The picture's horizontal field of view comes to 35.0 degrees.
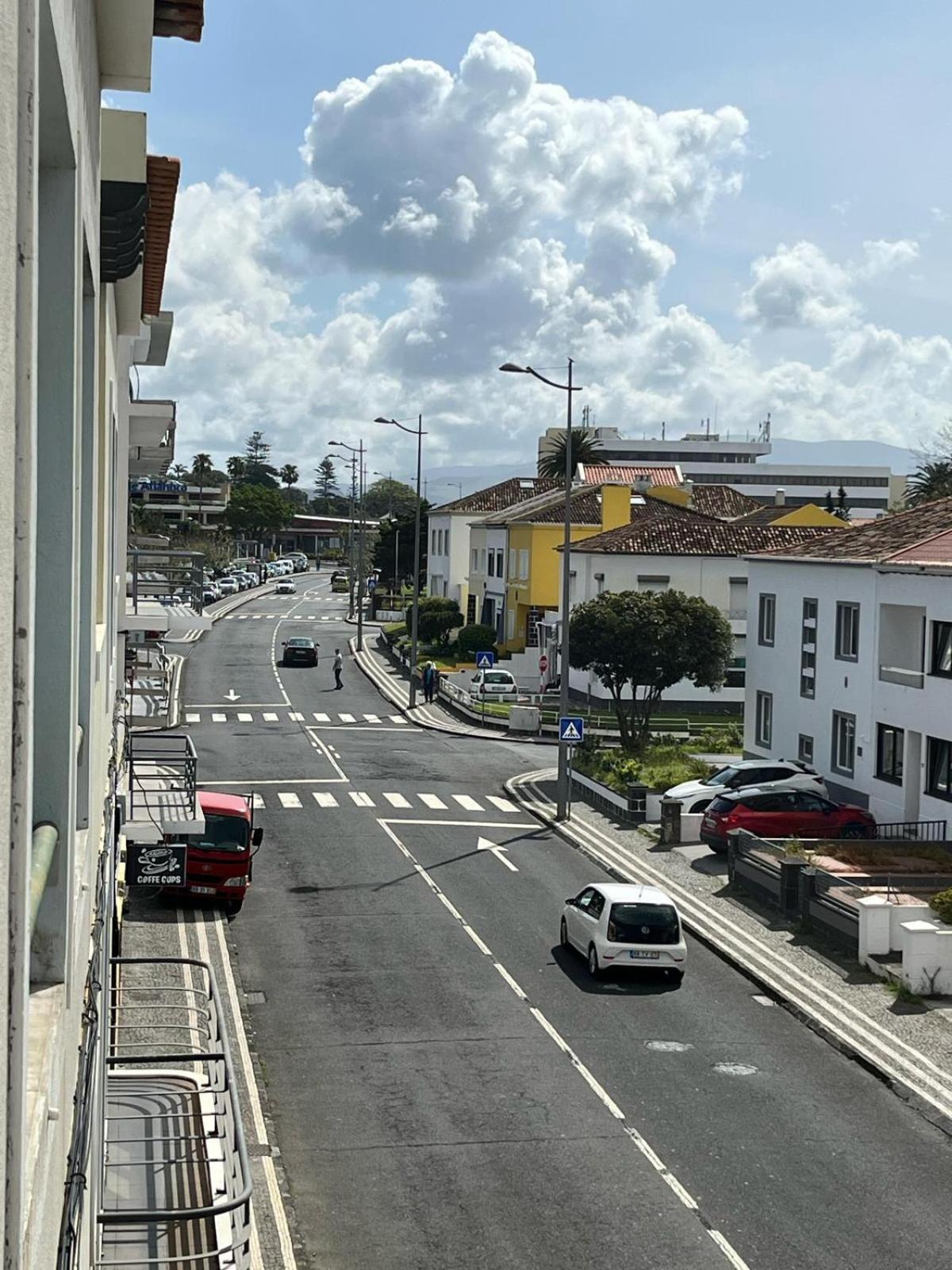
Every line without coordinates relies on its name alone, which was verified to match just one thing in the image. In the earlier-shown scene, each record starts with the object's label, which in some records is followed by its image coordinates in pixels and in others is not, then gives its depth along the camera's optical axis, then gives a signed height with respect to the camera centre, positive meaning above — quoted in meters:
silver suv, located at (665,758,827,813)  36.62 -4.95
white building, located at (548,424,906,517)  180.50 +13.51
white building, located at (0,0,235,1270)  2.92 +0.00
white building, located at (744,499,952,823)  33.47 -2.02
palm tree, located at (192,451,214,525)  158.25 +10.88
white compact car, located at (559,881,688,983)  23.45 -5.57
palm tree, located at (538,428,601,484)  112.94 +10.12
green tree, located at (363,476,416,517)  182.68 +8.89
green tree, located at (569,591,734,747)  46.53 -2.04
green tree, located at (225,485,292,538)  150.50 +5.87
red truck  26.92 -5.17
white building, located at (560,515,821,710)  61.06 +0.43
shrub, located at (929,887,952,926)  25.05 -5.37
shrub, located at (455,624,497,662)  77.12 -3.45
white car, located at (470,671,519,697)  62.56 -4.62
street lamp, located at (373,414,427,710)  60.41 -2.10
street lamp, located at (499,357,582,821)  37.03 -2.19
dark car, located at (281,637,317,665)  73.06 -4.01
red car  33.41 -5.28
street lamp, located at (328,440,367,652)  81.81 -0.29
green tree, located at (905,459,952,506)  96.00 +6.65
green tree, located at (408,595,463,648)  82.19 -2.68
